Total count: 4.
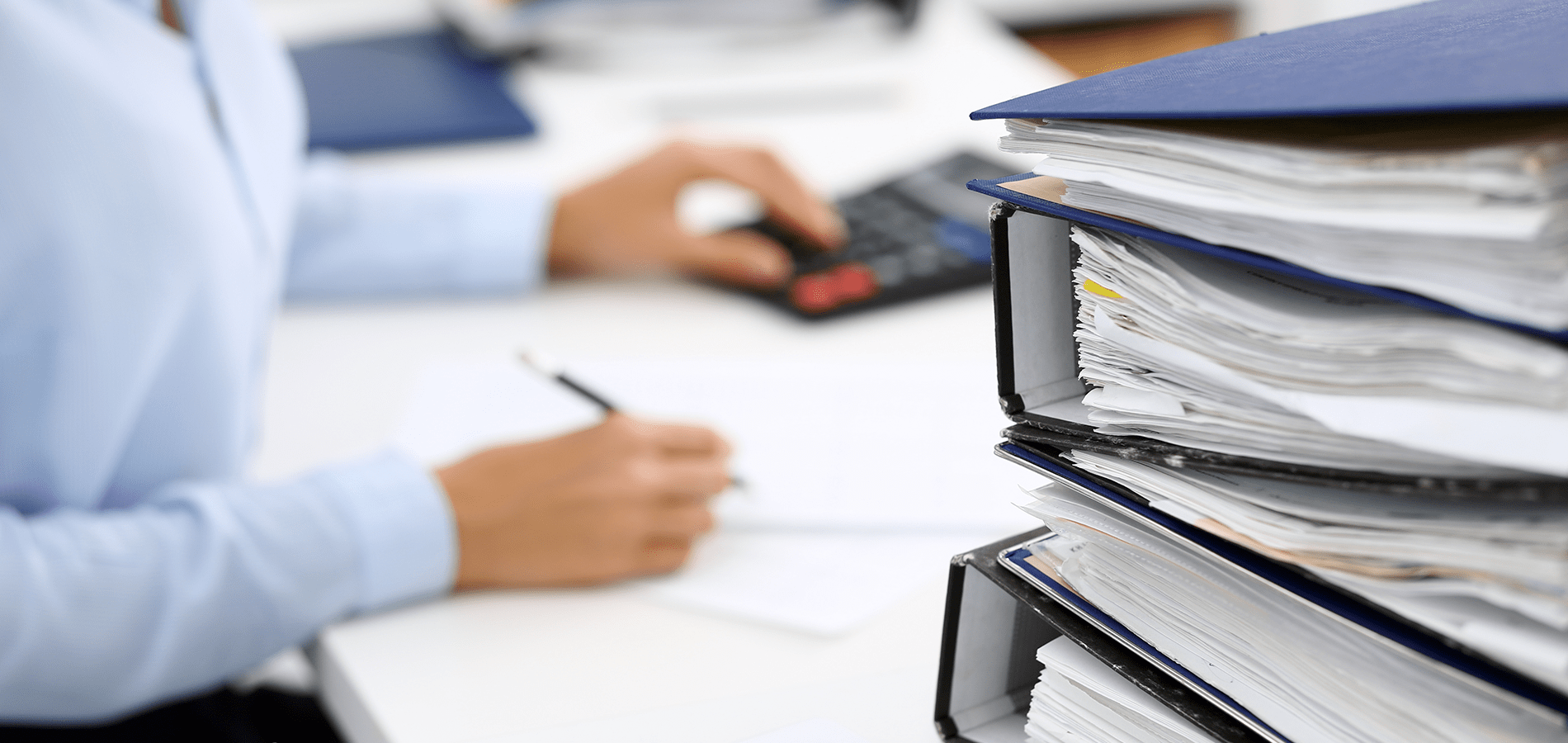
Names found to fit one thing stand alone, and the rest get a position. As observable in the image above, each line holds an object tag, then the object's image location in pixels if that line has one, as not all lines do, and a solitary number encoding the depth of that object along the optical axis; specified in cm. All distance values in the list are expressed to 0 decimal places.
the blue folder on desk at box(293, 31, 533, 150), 192
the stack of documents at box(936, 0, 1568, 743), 95
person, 133
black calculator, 161
